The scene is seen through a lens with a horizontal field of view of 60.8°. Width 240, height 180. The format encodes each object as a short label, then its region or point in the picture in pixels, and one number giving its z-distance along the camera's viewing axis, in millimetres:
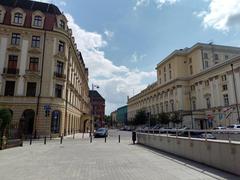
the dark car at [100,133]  35219
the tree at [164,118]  64325
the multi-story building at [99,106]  116081
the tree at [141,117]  85281
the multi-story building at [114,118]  164212
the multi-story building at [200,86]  46781
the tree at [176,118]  60281
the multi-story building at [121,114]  146825
